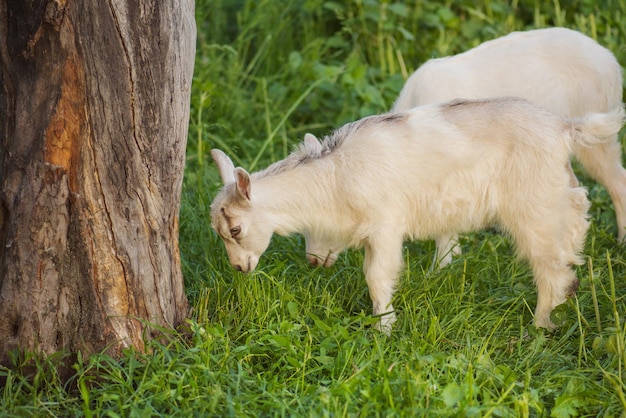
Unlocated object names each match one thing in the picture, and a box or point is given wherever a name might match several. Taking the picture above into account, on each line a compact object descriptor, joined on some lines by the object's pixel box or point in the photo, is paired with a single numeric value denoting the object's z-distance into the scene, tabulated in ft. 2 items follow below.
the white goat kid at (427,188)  28.91
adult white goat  34.71
